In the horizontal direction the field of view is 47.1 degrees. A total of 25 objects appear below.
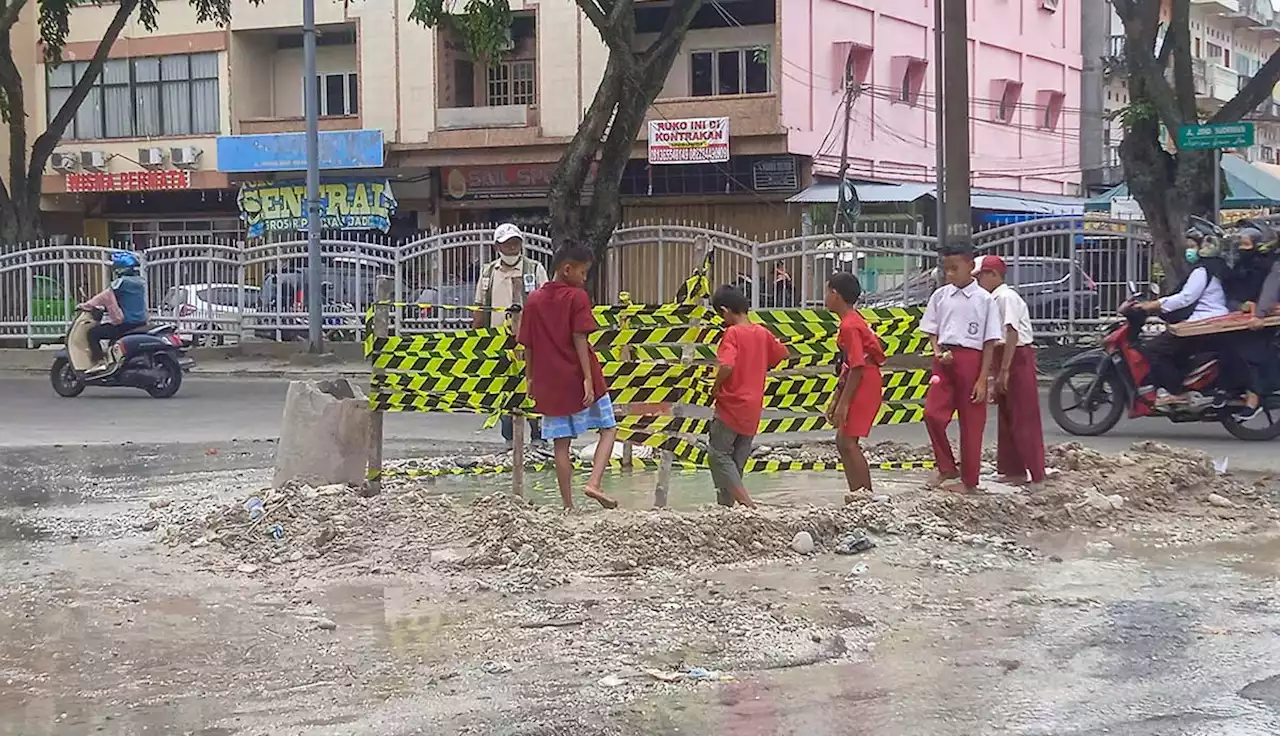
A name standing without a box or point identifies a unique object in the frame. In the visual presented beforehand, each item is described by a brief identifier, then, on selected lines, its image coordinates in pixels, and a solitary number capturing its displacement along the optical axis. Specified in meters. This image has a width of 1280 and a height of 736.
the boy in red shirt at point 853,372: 8.64
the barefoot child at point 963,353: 8.87
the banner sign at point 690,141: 28.59
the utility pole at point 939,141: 19.59
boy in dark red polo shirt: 8.38
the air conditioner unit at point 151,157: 33.38
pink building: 29.48
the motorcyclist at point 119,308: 17.25
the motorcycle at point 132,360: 17.28
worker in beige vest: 10.80
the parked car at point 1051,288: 19.45
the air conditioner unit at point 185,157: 33.22
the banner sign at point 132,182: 33.66
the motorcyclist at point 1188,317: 12.01
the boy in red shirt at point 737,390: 8.45
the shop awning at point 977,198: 28.88
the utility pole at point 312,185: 22.14
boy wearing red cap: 9.23
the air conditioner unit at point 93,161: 33.97
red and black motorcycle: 12.10
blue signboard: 31.17
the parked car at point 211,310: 23.81
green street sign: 15.59
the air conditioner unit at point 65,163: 34.16
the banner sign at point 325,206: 32.16
